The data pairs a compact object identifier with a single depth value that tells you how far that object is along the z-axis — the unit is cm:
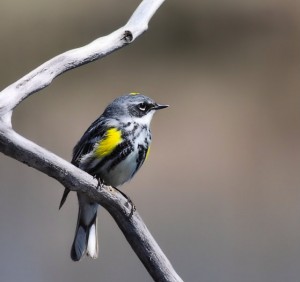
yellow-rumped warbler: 420
